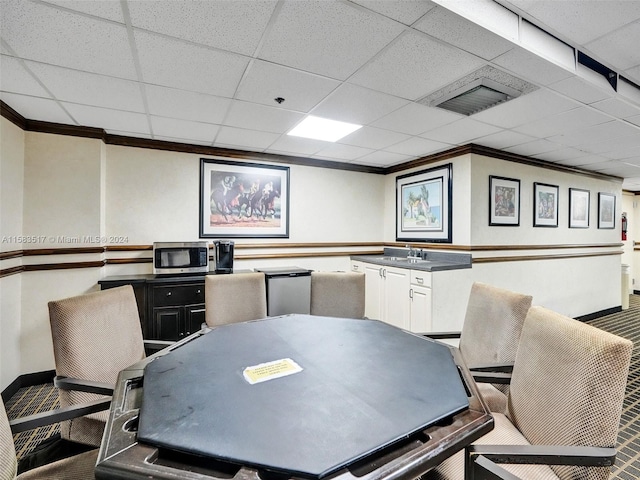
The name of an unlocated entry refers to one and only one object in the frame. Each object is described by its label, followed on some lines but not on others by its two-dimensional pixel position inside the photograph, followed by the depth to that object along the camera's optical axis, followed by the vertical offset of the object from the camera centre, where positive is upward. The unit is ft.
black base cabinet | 10.50 -2.24
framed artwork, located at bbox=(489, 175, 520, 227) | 13.26 +1.73
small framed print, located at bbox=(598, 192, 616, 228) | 18.15 +1.86
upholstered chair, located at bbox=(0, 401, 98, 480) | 3.44 -2.91
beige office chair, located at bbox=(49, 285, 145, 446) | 4.84 -1.92
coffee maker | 12.46 -0.67
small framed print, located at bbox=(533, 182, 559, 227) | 14.94 +1.77
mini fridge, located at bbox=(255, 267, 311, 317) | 12.17 -2.07
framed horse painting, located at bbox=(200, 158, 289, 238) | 13.16 +1.74
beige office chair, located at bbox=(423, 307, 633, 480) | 3.28 -2.03
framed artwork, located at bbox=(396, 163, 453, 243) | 13.74 +1.65
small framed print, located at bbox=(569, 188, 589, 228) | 16.62 +1.81
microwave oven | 11.34 -0.72
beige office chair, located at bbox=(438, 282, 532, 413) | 5.54 -1.78
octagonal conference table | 2.67 -1.87
